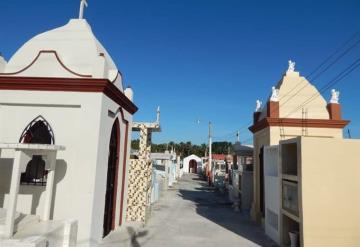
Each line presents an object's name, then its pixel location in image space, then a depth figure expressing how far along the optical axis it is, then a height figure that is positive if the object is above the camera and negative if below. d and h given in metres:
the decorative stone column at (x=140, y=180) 12.31 -0.35
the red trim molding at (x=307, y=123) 12.82 +2.15
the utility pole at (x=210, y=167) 34.80 +0.64
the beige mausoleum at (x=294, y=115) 12.88 +2.49
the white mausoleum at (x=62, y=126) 7.78 +1.06
